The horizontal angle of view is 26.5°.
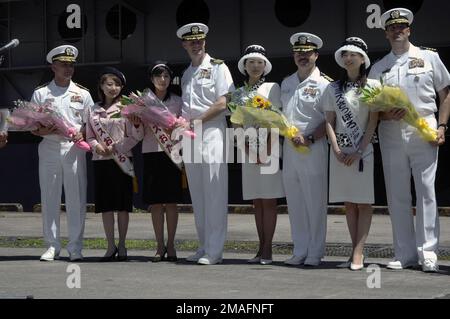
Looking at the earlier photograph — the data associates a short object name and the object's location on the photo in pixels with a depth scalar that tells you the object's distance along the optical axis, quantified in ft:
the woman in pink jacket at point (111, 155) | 32.71
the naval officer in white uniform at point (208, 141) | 31.45
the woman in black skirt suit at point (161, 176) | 32.12
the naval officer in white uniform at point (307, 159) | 30.32
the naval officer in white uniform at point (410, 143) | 28.78
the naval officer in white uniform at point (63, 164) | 33.17
